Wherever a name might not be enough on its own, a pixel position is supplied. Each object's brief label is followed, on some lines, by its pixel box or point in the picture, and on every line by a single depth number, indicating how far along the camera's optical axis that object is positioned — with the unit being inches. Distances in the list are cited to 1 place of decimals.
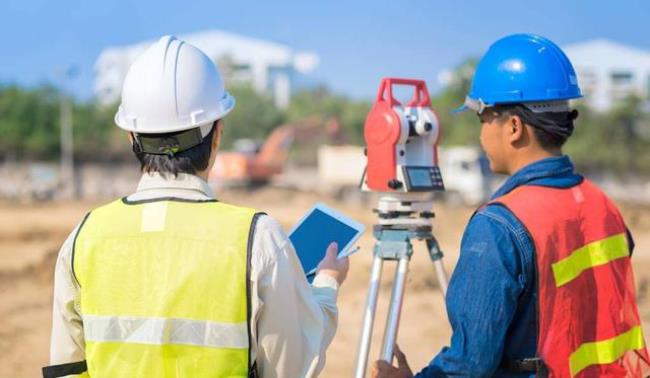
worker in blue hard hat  70.1
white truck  1043.9
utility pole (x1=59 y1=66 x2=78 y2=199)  1202.0
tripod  114.7
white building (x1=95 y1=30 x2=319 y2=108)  3383.4
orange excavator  1114.7
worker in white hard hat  67.8
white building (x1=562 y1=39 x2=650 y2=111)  3011.8
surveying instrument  117.9
